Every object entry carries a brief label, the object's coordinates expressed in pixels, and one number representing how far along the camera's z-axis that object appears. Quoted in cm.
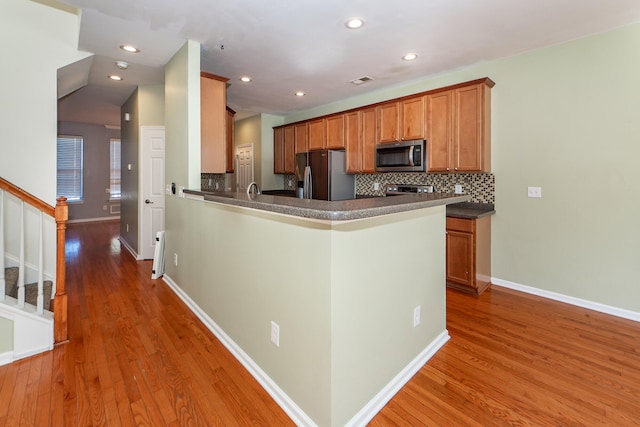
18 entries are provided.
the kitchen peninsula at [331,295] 145
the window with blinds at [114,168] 843
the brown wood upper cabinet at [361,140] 453
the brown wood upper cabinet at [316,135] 529
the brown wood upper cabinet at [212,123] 336
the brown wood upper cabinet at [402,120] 393
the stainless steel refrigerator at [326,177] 489
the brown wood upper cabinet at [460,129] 342
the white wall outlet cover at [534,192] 328
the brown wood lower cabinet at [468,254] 330
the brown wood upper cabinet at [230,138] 413
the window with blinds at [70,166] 783
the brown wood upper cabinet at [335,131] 495
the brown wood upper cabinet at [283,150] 594
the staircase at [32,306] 211
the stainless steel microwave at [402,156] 393
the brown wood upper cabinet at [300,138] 562
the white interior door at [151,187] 468
